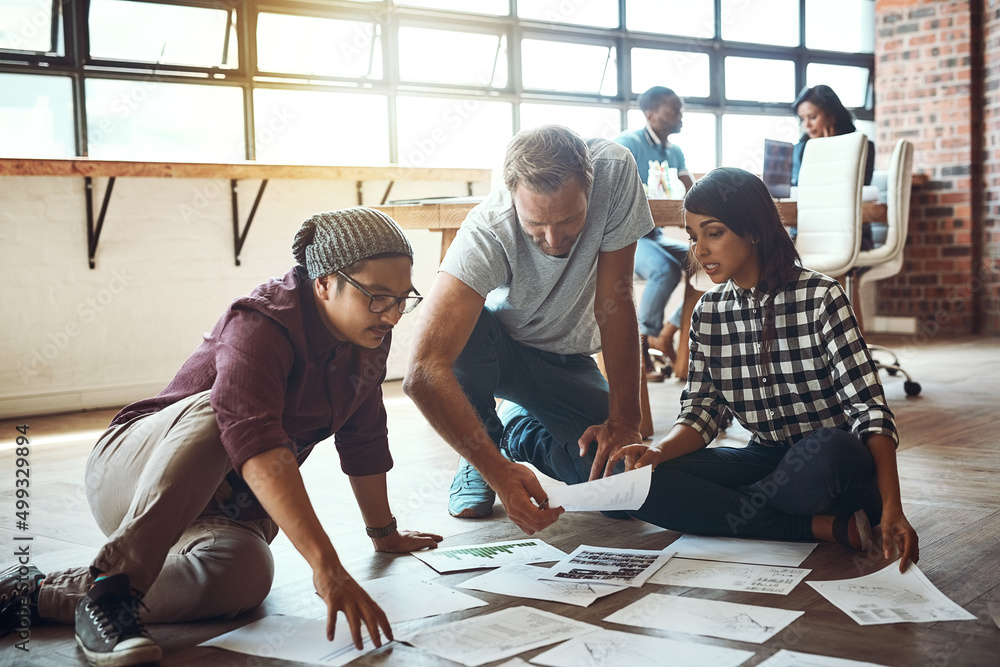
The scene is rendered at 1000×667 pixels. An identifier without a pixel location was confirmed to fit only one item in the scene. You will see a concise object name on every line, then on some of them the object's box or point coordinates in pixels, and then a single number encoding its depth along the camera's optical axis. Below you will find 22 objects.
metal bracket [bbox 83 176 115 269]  4.13
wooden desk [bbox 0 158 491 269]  3.68
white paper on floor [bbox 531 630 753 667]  1.28
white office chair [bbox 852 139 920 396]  4.31
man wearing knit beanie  1.33
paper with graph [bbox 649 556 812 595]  1.60
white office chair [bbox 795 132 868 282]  4.00
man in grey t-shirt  1.83
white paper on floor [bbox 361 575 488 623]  1.53
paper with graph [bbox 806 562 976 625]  1.43
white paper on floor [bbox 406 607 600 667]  1.34
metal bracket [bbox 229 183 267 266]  4.52
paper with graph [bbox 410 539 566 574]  1.79
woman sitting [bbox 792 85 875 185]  4.57
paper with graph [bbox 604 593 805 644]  1.39
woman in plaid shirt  1.76
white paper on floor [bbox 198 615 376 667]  1.35
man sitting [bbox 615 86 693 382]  4.55
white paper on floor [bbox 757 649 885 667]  1.25
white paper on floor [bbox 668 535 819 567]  1.76
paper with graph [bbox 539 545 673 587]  1.67
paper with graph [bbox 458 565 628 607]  1.58
